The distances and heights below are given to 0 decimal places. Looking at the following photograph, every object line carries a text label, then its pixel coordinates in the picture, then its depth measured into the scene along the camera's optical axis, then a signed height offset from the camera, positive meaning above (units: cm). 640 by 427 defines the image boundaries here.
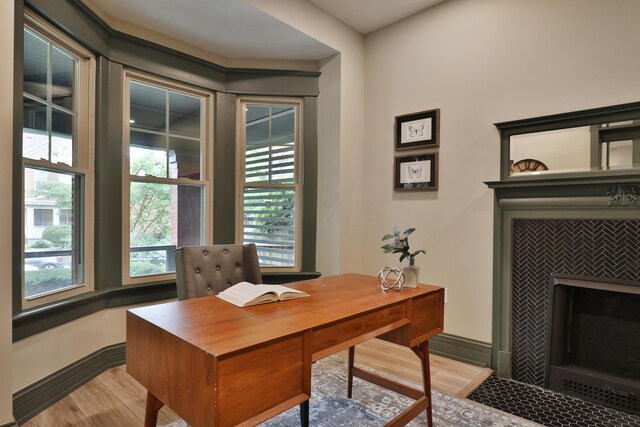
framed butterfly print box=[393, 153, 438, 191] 321 +34
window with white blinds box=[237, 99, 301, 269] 362 +27
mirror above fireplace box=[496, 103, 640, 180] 233 +46
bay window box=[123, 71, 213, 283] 297 +30
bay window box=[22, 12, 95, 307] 224 +28
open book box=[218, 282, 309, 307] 155 -37
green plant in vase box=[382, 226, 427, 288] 197 -23
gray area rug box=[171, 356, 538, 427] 209 -118
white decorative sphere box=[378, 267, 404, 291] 191 -36
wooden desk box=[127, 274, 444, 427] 104 -45
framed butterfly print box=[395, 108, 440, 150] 319 +71
